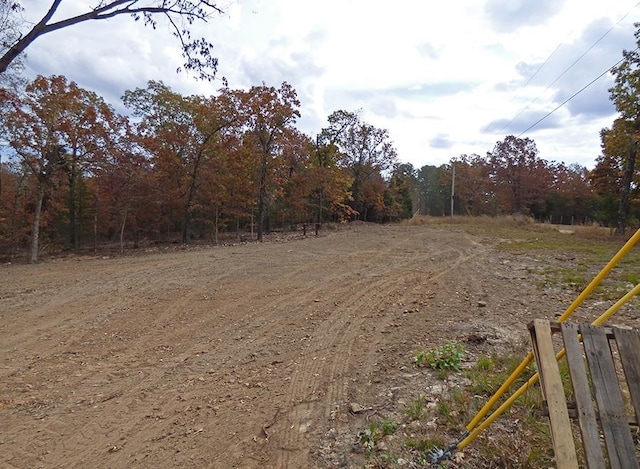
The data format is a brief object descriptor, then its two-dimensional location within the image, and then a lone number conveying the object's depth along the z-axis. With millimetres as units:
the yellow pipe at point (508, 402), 1944
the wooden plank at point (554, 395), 1565
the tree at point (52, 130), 14422
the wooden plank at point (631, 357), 1836
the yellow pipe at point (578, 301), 1831
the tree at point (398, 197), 34469
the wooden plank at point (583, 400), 1608
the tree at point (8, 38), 5892
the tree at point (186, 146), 19109
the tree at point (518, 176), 37969
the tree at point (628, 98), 15156
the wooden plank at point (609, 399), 1638
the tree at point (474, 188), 42125
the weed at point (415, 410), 2860
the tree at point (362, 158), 30312
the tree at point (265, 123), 19609
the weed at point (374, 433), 2586
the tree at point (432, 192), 56406
